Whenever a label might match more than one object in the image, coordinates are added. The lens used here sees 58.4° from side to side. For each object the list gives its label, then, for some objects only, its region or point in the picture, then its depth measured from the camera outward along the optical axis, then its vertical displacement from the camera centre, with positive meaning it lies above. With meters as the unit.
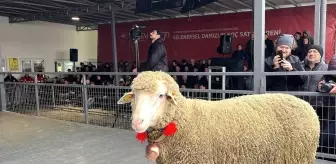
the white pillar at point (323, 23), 4.42 +0.70
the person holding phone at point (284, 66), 3.29 +0.04
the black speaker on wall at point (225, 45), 7.39 +0.63
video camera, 5.14 +0.67
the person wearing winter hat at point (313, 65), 3.43 +0.05
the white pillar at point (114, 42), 11.11 +1.12
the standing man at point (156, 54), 4.34 +0.24
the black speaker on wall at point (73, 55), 14.62 +0.79
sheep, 1.90 -0.38
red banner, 9.56 +1.50
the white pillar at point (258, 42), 3.72 +0.35
